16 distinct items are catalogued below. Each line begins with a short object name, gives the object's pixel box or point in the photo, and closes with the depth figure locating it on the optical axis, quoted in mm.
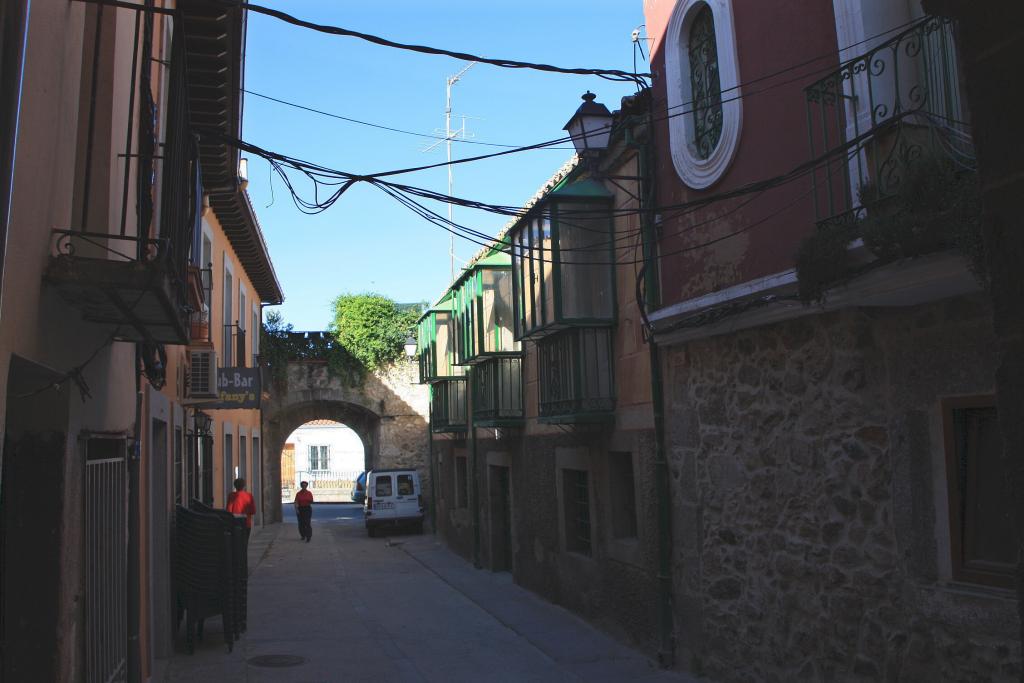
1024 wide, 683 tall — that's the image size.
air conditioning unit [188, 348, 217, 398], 10203
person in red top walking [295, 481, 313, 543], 20844
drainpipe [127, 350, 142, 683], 6668
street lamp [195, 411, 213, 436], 12156
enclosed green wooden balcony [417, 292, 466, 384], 17703
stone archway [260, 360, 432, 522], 24328
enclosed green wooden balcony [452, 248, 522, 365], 13664
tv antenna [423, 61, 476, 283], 23609
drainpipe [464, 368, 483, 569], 16128
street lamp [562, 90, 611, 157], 8750
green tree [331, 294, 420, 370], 24469
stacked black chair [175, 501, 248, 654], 8945
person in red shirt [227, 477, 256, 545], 13531
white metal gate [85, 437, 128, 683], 5680
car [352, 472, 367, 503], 30800
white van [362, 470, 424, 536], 22328
